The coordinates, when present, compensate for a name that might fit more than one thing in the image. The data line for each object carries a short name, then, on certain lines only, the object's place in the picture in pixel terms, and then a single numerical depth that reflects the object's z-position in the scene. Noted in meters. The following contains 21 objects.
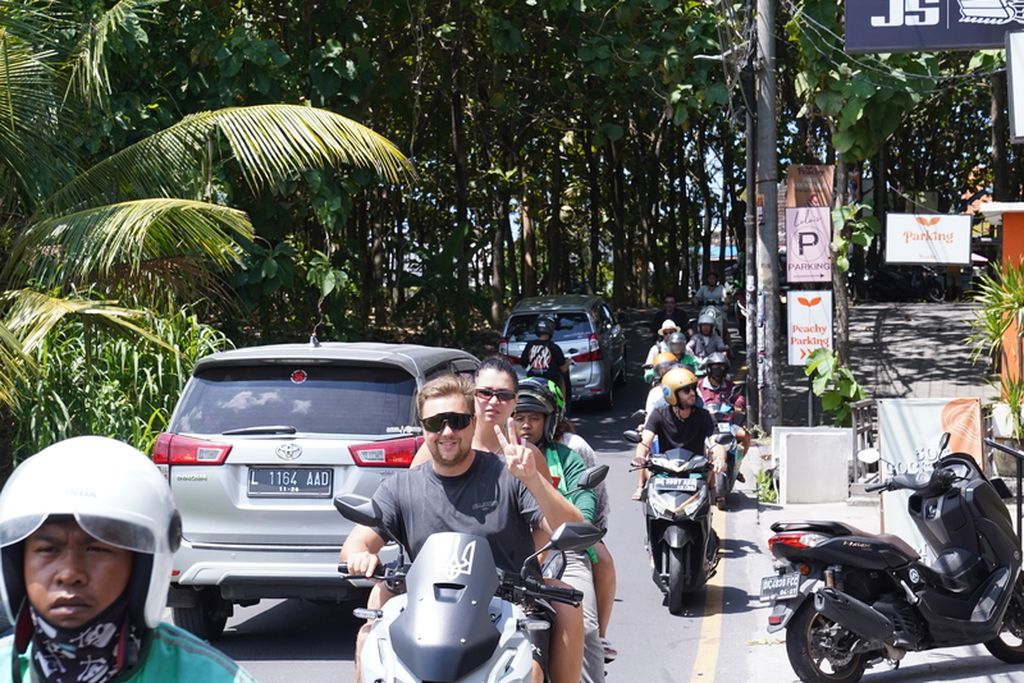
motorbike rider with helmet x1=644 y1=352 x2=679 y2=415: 13.41
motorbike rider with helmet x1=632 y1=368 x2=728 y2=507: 10.48
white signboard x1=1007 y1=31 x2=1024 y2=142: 11.91
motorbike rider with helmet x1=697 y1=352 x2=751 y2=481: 14.38
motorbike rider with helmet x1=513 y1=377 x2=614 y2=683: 5.82
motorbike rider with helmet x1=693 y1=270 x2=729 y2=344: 26.29
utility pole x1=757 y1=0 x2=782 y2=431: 16.44
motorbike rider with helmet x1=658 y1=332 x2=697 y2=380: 15.79
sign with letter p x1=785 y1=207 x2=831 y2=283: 15.47
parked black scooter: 7.17
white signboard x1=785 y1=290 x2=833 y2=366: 15.47
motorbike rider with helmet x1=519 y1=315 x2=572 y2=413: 18.14
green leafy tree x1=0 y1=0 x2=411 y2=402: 9.14
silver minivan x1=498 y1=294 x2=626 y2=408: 21.55
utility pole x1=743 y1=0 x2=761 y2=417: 16.70
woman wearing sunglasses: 5.79
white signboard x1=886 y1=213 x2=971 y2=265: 13.30
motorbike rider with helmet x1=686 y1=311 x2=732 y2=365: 18.70
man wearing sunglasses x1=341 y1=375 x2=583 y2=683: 4.89
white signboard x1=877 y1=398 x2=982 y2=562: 10.52
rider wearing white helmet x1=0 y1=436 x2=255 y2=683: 2.26
